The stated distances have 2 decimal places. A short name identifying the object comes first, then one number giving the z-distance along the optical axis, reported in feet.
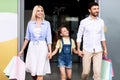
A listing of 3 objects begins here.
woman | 24.58
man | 24.62
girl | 25.66
